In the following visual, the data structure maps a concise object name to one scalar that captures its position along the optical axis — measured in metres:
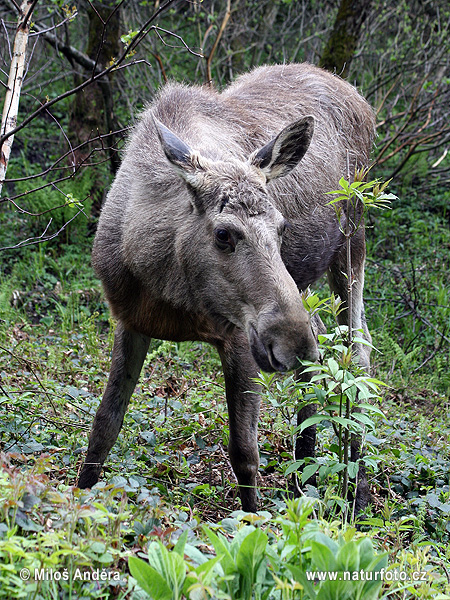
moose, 7.83
